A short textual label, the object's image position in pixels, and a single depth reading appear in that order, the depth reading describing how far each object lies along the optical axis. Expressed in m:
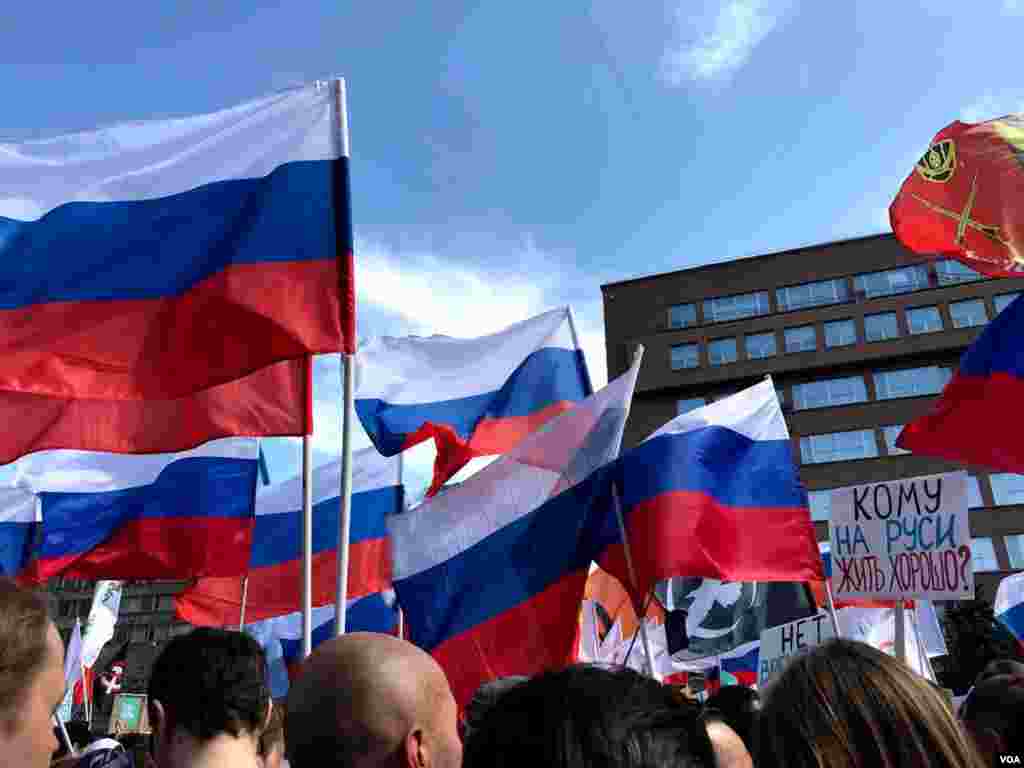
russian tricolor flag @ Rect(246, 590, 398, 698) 10.54
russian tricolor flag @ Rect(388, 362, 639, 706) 5.79
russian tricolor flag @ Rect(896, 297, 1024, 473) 5.54
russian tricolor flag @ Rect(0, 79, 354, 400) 4.81
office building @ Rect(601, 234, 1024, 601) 44.66
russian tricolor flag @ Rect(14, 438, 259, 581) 8.72
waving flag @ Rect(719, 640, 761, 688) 13.76
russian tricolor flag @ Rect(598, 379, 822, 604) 7.00
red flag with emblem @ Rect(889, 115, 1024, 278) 5.61
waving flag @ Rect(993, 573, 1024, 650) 9.30
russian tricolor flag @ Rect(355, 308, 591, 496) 8.80
